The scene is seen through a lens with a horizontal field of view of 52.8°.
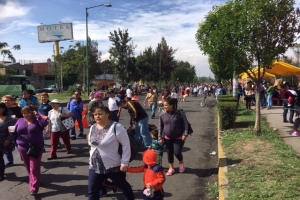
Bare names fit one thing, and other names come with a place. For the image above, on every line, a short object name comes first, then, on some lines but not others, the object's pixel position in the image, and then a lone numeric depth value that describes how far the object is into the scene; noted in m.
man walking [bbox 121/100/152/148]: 7.63
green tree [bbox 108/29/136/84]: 48.19
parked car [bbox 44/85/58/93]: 52.50
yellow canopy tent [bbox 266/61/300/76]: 15.83
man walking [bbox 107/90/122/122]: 9.98
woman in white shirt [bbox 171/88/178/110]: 17.80
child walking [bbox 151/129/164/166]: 5.50
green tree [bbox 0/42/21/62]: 21.42
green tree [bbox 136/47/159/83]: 54.47
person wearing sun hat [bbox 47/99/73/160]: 7.18
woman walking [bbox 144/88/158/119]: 14.45
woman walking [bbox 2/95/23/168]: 6.93
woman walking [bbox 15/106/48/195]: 5.11
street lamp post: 28.93
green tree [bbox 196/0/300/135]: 7.46
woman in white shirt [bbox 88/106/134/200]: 3.79
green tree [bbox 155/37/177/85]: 57.38
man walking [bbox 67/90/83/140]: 9.48
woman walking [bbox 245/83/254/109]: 15.98
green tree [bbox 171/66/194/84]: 66.01
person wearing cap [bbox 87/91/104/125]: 6.94
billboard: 52.16
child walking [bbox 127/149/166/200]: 3.64
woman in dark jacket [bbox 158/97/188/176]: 5.67
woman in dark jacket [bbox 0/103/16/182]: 5.73
